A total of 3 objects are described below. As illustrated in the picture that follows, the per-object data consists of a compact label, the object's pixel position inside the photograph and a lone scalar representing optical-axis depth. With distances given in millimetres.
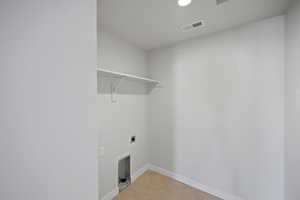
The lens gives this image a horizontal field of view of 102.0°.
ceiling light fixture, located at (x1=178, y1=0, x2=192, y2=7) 1342
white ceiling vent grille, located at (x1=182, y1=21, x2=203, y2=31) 1753
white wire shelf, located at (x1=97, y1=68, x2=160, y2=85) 1675
